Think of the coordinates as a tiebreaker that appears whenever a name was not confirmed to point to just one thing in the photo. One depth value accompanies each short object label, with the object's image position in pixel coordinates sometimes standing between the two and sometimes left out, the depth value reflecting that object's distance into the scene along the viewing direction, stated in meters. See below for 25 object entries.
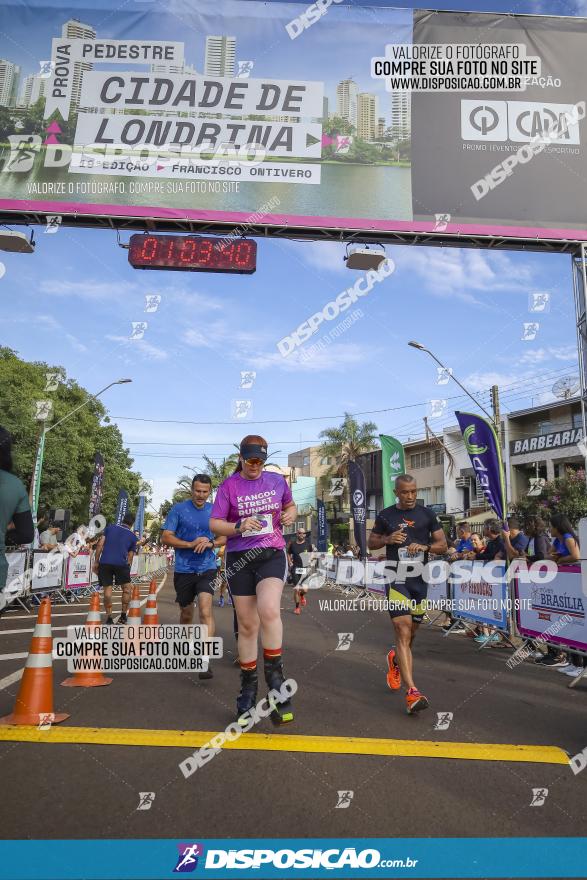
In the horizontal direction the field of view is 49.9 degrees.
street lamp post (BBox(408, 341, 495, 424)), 18.06
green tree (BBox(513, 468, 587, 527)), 28.70
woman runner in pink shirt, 4.70
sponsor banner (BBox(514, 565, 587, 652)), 7.28
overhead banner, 11.88
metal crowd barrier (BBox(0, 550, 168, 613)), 13.74
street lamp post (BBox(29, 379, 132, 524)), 23.58
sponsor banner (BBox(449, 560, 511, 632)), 9.67
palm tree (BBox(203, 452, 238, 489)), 52.12
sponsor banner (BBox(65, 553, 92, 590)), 16.77
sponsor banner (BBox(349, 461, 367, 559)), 22.47
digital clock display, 11.50
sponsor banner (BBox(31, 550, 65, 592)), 14.69
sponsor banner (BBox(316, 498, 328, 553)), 33.53
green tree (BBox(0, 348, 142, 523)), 34.03
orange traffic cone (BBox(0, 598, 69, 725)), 4.45
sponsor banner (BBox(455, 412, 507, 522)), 10.72
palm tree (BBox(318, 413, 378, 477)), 53.62
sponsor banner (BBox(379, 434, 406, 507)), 20.30
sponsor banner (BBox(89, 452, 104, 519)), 22.47
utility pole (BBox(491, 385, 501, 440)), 19.66
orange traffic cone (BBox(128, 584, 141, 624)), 6.87
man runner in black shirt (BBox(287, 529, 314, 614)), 18.45
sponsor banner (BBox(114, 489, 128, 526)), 22.45
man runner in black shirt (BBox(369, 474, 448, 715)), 5.38
